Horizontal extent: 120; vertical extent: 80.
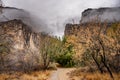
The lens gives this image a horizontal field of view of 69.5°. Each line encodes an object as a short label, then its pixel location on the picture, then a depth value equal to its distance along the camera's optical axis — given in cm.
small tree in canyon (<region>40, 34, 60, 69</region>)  1471
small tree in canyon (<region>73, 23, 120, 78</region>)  761
